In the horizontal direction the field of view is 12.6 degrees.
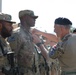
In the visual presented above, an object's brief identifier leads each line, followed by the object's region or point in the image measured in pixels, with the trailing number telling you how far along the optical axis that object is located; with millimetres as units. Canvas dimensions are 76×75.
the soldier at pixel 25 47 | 5795
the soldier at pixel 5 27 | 5389
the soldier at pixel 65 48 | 5295
